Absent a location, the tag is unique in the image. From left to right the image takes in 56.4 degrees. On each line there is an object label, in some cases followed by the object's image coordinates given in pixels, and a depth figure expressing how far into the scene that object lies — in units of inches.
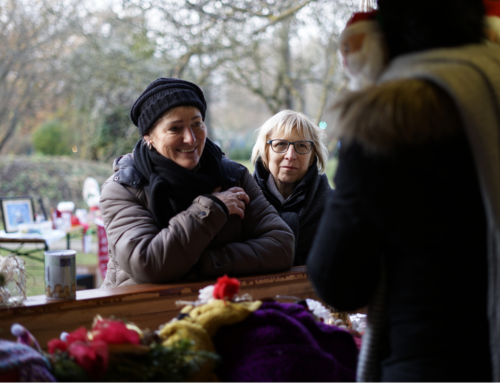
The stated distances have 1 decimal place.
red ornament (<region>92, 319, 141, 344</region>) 44.1
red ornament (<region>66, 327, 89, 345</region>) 45.6
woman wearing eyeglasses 94.3
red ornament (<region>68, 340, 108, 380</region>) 41.6
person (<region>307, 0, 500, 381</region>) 35.1
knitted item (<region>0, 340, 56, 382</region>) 40.5
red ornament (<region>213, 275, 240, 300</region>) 51.8
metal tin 62.2
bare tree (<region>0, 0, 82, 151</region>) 307.7
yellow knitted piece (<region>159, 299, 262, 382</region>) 46.7
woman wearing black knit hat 69.4
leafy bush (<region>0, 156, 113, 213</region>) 330.6
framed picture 190.2
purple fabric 46.3
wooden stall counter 59.8
